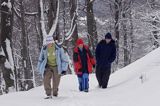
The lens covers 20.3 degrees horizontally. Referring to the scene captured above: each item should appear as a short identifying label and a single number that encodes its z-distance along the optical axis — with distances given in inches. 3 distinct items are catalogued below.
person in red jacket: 562.3
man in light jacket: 496.1
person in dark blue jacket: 566.3
